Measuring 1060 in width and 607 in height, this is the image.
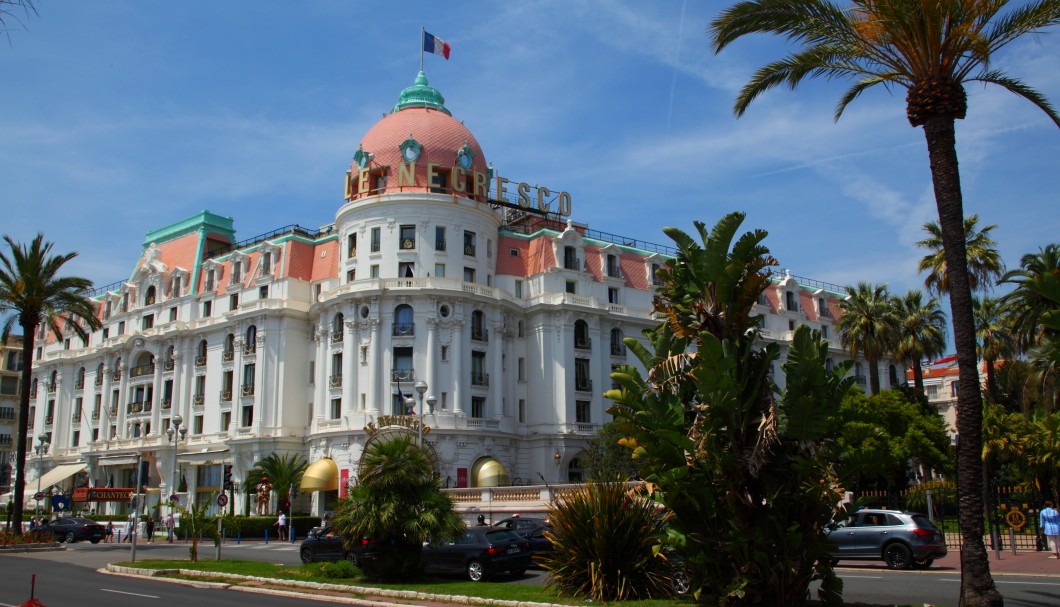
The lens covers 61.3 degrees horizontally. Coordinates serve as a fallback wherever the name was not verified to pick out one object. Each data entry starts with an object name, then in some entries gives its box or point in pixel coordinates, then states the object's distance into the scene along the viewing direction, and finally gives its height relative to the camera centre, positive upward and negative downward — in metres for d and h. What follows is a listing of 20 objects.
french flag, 63.78 +30.11
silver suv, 25.41 -2.05
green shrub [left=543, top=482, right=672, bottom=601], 17.34 -1.48
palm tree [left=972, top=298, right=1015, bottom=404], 53.84 +7.86
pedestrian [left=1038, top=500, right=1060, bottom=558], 26.92 -1.75
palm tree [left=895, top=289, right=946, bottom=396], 55.84 +8.41
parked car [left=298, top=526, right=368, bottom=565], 29.06 -2.35
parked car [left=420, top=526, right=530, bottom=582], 23.94 -2.19
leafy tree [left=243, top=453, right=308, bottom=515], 56.94 +0.08
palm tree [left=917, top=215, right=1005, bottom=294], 45.59 +10.48
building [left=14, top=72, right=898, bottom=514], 56.09 +9.59
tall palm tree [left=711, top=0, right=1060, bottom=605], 15.70 +7.71
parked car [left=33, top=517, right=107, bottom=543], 46.97 -2.71
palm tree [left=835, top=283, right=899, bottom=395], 54.81 +8.87
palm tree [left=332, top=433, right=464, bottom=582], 21.91 -0.95
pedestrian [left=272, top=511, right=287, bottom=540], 50.72 -2.79
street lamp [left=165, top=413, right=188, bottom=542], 42.07 +2.45
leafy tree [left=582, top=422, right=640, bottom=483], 51.56 +0.97
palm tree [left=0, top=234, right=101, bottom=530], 43.56 +9.18
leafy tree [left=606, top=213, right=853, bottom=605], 15.12 +0.53
